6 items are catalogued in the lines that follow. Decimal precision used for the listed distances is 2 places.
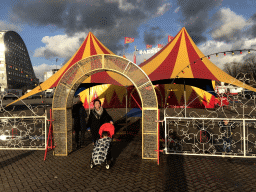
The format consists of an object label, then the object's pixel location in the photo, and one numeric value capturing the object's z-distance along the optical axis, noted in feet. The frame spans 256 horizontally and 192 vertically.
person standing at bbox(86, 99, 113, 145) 19.12
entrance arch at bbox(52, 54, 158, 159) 17.62
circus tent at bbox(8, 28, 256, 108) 28.40
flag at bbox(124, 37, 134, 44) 92.77
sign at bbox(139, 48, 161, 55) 91.18
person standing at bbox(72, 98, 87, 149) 21.81
